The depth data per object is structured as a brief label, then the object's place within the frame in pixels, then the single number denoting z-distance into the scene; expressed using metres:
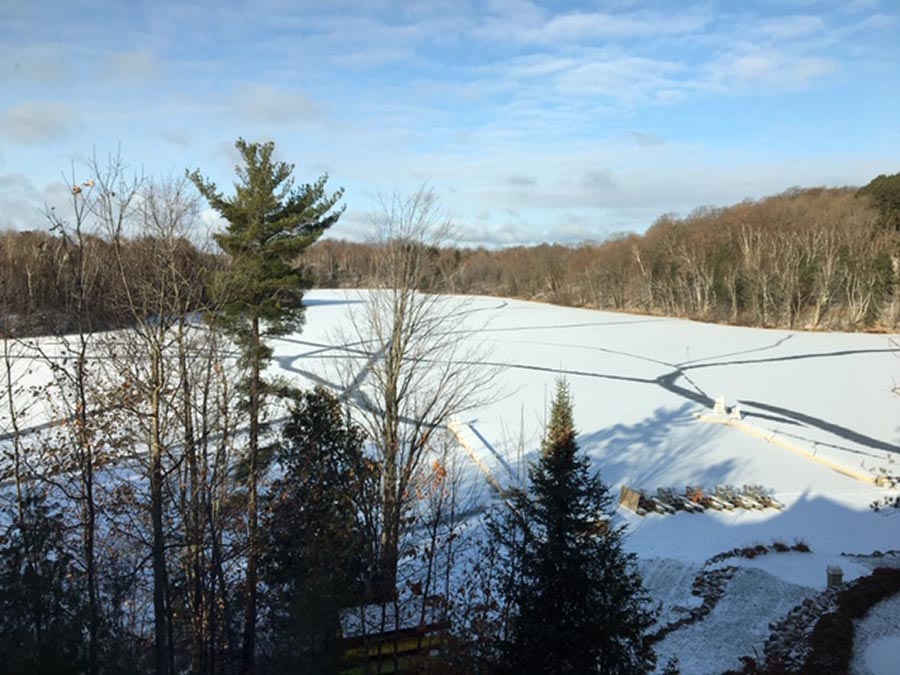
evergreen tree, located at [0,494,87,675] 5.32
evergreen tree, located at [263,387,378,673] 6.98
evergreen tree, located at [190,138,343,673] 12.24
